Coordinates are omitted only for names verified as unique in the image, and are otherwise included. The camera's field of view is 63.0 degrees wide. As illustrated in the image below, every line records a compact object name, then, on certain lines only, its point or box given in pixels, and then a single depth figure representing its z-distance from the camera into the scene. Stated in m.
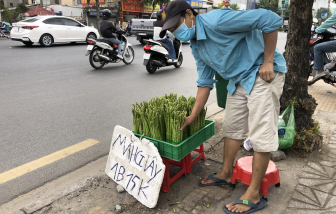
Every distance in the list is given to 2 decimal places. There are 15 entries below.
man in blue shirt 1.90
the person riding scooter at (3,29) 21.92
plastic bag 2.84
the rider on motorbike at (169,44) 7.98
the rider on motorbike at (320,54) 5.27
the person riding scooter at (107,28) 8.13
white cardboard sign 2.09
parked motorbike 5.26
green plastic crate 2.15
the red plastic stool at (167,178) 2.33
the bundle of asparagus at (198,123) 2.46
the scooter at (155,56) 7.56
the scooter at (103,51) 7.96
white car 12.44
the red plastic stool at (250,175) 2.24
